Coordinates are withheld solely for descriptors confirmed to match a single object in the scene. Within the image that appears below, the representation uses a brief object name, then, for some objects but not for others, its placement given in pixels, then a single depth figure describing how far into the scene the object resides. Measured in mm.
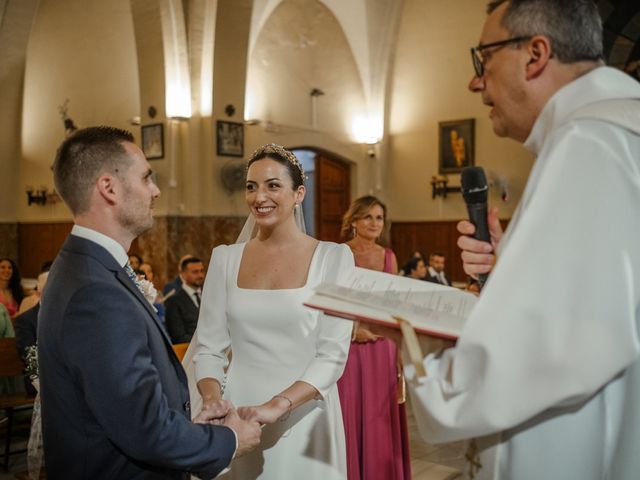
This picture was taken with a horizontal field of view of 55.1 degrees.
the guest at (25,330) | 4691
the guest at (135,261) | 6959
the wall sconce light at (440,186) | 13578
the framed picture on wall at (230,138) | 10500
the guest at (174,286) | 6416
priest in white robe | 1099
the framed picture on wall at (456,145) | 13211
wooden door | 13875
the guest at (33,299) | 5676
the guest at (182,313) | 5699
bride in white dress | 2340
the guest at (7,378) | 5383
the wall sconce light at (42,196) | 12680
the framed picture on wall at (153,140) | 10305
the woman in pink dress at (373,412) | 3549
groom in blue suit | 1524
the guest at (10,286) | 6516
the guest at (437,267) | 9453
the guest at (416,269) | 9266
